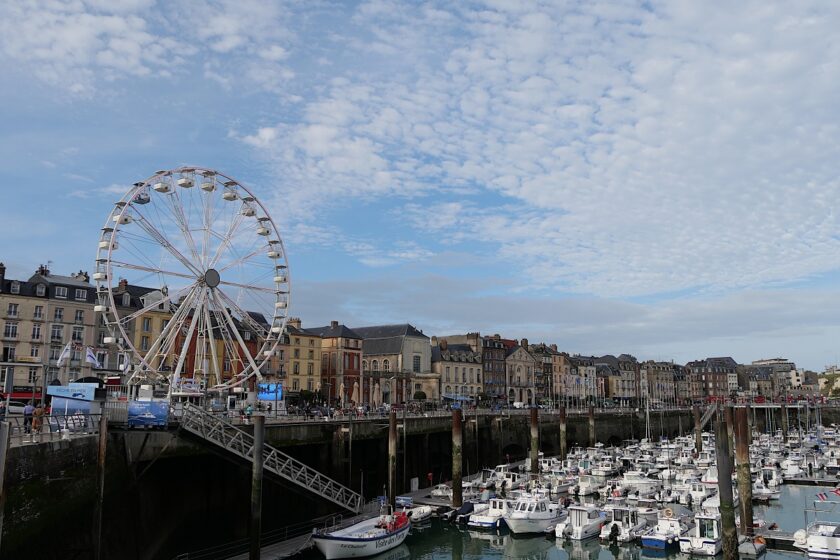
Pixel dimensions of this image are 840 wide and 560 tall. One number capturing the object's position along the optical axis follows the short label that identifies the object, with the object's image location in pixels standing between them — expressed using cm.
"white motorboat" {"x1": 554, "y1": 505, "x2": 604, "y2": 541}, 3819
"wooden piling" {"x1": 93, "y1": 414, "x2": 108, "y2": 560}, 2422
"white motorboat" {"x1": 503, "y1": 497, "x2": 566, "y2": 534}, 3900
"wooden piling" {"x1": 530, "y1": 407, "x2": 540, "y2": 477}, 5619
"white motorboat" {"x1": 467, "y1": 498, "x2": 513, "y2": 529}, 3978
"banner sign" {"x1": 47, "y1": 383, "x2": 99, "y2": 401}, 2954
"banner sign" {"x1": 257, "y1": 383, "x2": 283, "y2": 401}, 5157
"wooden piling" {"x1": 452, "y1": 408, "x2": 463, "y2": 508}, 4338
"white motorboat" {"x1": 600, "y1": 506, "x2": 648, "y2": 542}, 3728
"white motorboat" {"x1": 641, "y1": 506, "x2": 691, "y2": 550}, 3538
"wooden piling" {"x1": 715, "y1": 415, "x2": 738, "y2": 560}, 2970
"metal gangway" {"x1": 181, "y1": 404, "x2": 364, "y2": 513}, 3034
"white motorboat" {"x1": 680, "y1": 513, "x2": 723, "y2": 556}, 3419
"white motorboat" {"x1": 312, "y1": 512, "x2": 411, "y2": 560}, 3152
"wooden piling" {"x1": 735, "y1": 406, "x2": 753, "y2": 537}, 3788
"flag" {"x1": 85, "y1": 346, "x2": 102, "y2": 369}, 3781
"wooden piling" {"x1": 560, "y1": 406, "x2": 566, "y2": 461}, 6512
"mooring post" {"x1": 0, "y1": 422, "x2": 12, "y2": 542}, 1541
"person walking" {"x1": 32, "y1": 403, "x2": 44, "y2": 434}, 2551
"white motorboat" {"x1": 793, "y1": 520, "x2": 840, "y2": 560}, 3086
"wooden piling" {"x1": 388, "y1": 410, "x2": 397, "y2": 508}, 3908
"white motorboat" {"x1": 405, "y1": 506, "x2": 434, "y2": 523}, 4016
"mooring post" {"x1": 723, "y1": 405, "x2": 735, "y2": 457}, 5750
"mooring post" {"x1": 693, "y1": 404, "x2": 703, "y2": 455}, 7486
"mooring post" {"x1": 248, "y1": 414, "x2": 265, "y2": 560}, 2720
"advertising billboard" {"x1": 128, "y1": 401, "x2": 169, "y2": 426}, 2883
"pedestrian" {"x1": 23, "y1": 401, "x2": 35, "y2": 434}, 3091
